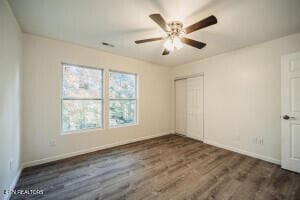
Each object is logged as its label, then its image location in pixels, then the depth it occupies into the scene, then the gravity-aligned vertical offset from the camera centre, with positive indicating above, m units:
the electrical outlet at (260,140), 2.96 -0.86
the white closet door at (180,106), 4.89 -0.22
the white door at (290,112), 2.43 -0.22
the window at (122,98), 3.79 +0.04
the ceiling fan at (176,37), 2.12 +0.98
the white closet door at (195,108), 4.31 -0.25
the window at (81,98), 3.09 +0.05
